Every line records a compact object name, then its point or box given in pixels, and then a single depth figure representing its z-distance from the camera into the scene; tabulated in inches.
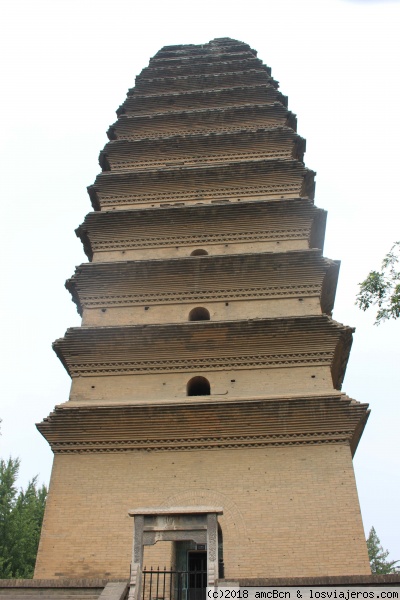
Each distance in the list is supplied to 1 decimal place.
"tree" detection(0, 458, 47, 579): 864.3
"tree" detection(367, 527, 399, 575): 1135.3
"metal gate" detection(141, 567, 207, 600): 355.3
